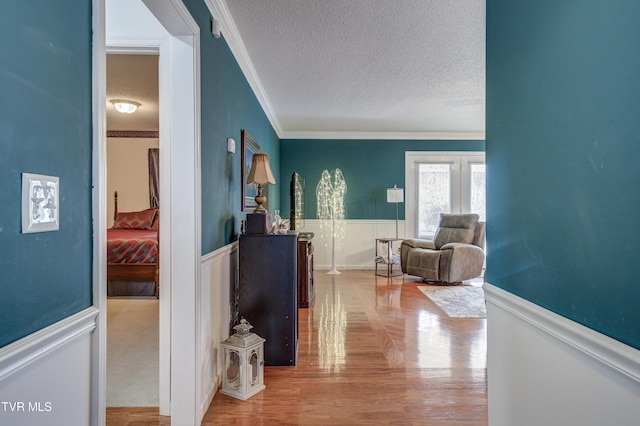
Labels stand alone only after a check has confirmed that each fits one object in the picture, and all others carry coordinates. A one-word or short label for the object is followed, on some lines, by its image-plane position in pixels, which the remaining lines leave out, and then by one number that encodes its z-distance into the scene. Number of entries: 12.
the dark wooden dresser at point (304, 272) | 4.15
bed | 4.67
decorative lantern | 2.31
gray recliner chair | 5.59
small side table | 6.36
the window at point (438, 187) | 7.13
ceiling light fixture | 4.76
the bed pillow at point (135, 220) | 6.20
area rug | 4.15
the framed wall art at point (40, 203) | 0.79
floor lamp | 6.66
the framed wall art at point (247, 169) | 3.33
